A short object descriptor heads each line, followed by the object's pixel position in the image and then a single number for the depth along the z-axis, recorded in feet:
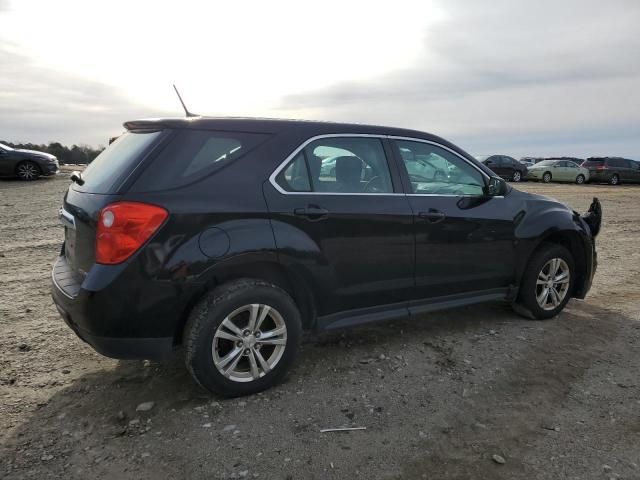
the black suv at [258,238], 9.43
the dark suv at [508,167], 94.63
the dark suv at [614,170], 90.02
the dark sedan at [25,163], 53.01
